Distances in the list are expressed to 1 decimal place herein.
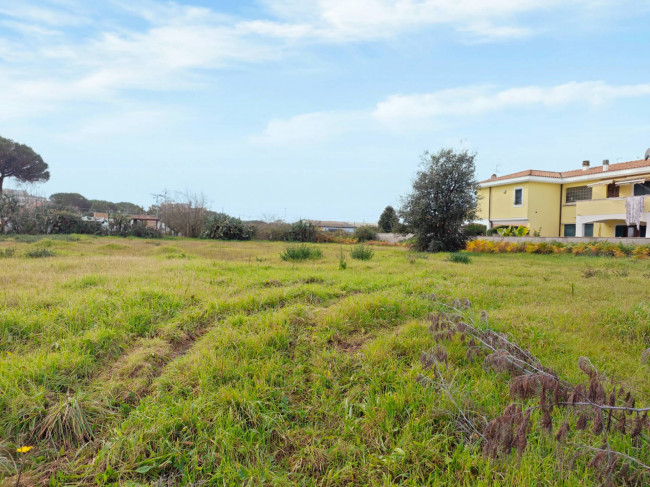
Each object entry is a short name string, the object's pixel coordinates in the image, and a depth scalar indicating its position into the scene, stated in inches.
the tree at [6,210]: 794.2
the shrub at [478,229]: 842.3
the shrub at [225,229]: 876.6
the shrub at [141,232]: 879.1
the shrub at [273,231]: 912.3
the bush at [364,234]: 998.4
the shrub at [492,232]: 851.6
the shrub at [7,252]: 330.0
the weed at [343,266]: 286.7
